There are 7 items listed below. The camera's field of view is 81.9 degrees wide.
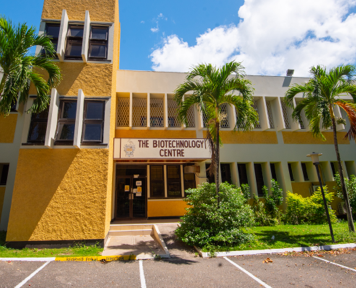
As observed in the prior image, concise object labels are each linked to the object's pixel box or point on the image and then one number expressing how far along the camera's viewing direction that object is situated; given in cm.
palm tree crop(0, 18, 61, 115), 608
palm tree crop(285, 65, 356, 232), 845
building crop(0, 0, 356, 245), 736
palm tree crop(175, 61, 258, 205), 771
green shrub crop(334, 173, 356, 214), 1072
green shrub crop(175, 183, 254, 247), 685
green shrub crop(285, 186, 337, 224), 1039
